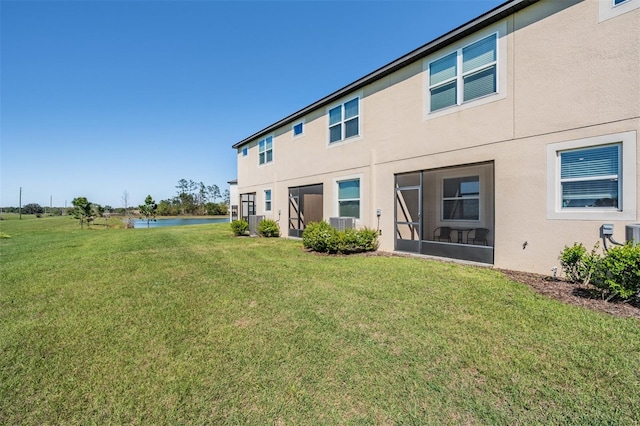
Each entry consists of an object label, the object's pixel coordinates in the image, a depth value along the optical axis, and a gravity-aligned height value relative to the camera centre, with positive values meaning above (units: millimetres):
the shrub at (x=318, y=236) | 9502 -752
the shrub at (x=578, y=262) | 4844 -832
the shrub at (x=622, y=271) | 4145 -833
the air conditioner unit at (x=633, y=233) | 4703 -274
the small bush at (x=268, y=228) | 14828 -723
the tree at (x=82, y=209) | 26156 +439
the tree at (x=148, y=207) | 31538 +793
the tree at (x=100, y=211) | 29969 +305
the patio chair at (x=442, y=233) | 10842 -699
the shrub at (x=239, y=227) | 15953 -723
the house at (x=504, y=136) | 5309 +2054
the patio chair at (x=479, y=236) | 9570 -732
